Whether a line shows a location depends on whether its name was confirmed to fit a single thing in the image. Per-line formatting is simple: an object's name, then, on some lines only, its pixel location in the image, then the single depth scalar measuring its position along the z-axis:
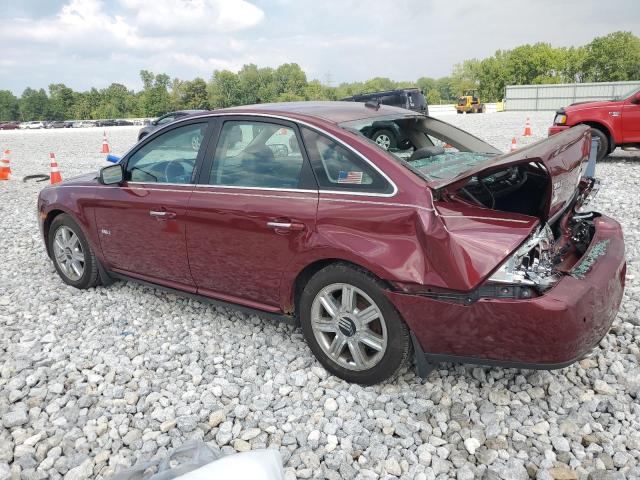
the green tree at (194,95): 101.06
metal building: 38.06
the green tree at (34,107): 124.82
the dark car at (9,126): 65.00
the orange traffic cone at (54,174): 9.88
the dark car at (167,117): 17.92
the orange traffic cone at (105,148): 17.62
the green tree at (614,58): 81.19
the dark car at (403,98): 18.58
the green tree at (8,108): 132.38
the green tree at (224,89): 108.31
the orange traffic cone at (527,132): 16.34
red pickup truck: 9.79
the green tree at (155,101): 100.25
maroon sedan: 2.52
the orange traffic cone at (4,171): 11.71
